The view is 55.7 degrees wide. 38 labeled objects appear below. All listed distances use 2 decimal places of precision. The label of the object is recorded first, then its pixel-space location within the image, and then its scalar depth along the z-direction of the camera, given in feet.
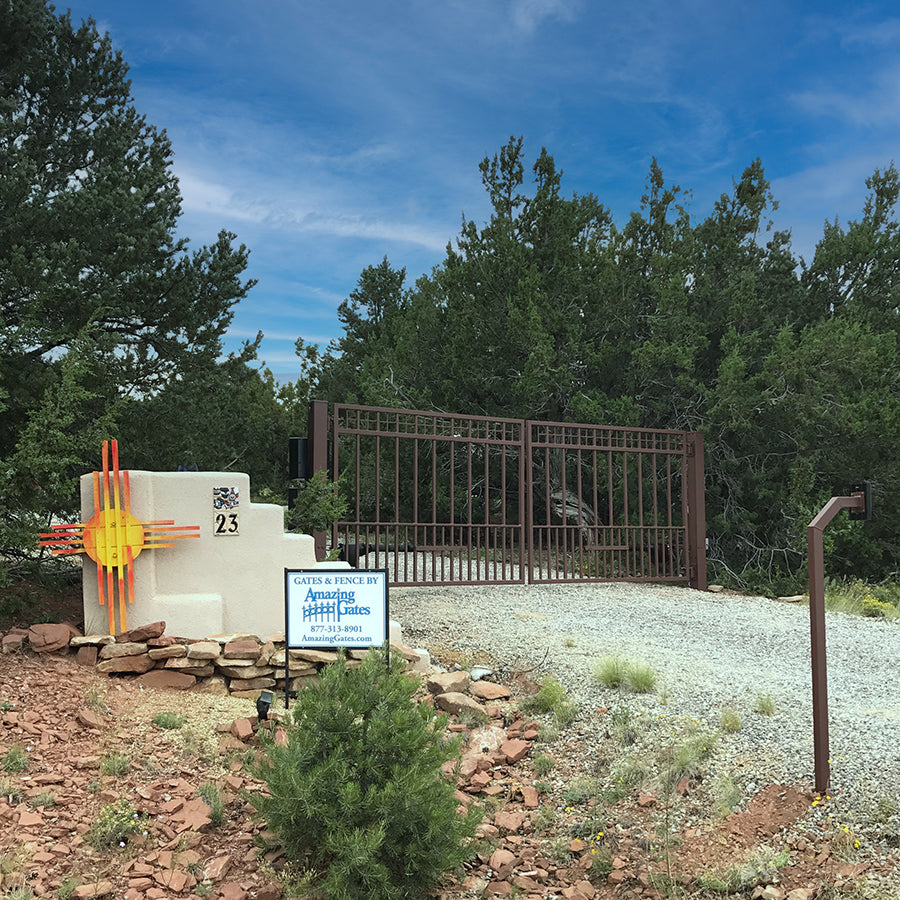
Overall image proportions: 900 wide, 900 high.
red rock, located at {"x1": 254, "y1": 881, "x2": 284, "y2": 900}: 12.68
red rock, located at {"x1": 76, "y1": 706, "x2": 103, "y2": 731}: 17.85
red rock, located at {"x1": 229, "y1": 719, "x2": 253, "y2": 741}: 18.08
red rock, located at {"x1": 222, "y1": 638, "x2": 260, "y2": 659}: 21.68
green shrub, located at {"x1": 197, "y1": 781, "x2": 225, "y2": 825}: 14.85
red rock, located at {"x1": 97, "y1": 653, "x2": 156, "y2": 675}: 21.38
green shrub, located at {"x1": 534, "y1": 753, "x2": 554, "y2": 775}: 17.44
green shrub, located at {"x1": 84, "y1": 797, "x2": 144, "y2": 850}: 13.93
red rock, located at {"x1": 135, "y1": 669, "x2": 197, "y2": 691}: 21.40
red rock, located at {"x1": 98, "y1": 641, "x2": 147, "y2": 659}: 21.52
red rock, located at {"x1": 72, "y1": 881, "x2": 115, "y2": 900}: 12.57
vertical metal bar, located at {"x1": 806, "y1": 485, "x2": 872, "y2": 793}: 14.74
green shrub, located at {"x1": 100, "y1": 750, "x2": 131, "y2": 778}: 16.06
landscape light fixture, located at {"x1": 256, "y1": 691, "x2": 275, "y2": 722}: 18.51
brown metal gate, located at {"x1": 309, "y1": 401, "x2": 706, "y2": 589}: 35.29
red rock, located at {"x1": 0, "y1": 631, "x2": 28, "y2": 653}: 21.17
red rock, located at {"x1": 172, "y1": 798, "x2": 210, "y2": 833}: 14.55
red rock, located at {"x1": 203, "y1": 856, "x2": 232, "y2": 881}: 13.39
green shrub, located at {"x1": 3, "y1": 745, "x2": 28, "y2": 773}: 15.80
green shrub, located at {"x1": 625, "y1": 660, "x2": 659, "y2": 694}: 20.52
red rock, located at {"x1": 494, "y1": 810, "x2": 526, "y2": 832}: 15.42
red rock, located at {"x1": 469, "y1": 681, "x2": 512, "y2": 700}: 21.43
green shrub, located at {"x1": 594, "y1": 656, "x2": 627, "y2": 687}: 21.06
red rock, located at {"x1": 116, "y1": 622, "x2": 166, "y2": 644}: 21.77
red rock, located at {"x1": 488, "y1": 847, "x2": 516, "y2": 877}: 14.11
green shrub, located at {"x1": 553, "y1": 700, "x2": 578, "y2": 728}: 19.35
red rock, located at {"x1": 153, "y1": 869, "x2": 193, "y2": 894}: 12.99
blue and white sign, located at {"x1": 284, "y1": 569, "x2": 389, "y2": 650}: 20.20
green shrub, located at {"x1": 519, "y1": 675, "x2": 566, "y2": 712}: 20.29
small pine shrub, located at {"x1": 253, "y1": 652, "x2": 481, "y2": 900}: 11.80
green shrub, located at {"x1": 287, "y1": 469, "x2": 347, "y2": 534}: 29.84
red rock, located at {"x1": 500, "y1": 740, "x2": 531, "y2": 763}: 17.94
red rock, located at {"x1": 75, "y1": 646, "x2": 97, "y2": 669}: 21.57
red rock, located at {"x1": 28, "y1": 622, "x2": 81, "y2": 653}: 21.52
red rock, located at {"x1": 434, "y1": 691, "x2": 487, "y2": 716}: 20.13
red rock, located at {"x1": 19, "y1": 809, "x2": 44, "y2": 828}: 14.12
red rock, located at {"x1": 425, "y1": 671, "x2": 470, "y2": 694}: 21.29
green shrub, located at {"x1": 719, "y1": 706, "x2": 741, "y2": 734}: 17.79
